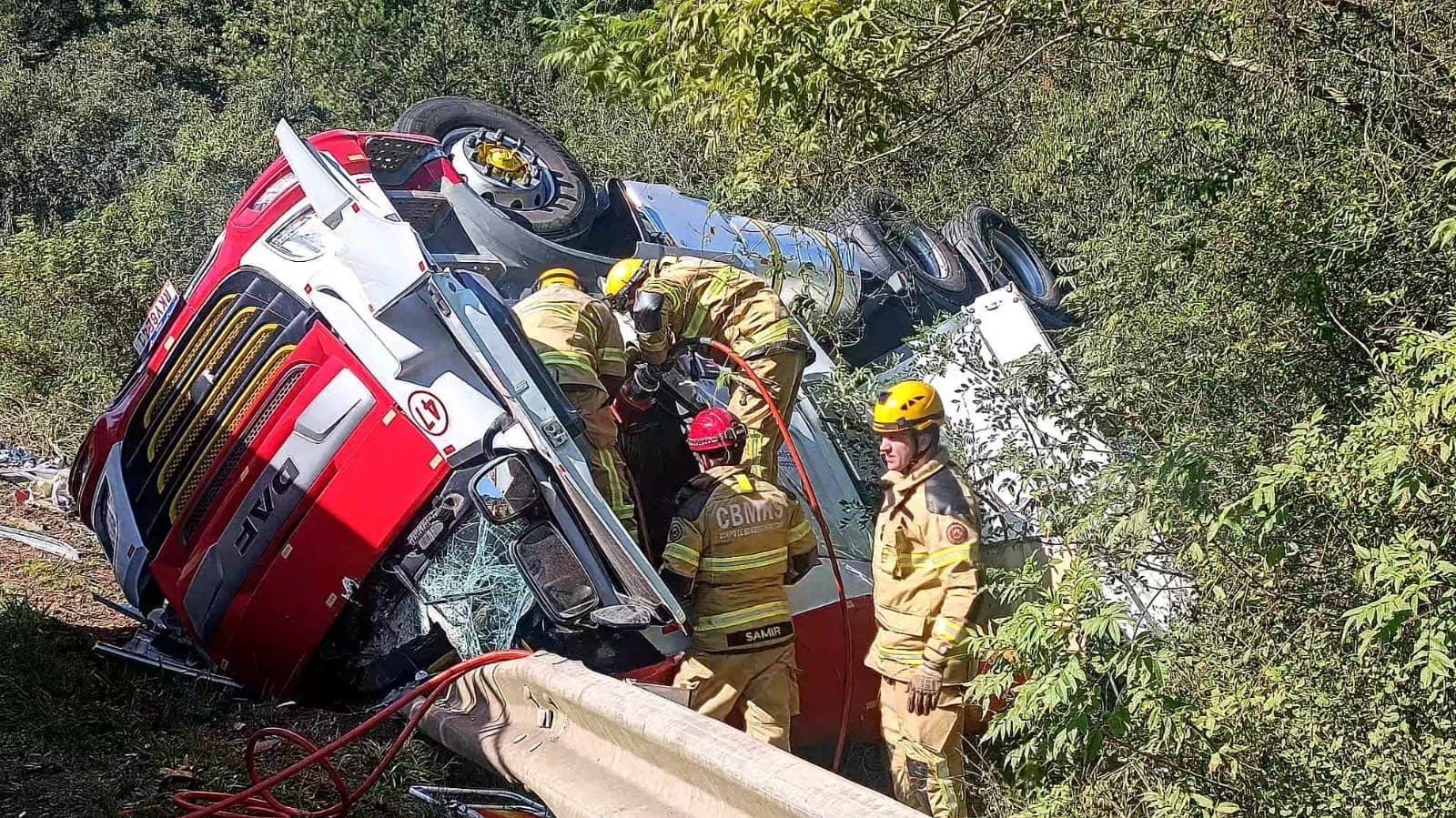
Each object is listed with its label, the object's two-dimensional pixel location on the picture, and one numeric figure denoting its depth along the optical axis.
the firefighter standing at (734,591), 4.54
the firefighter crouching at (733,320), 5.04
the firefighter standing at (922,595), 4.27
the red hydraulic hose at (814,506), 4.77
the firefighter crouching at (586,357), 4.51
